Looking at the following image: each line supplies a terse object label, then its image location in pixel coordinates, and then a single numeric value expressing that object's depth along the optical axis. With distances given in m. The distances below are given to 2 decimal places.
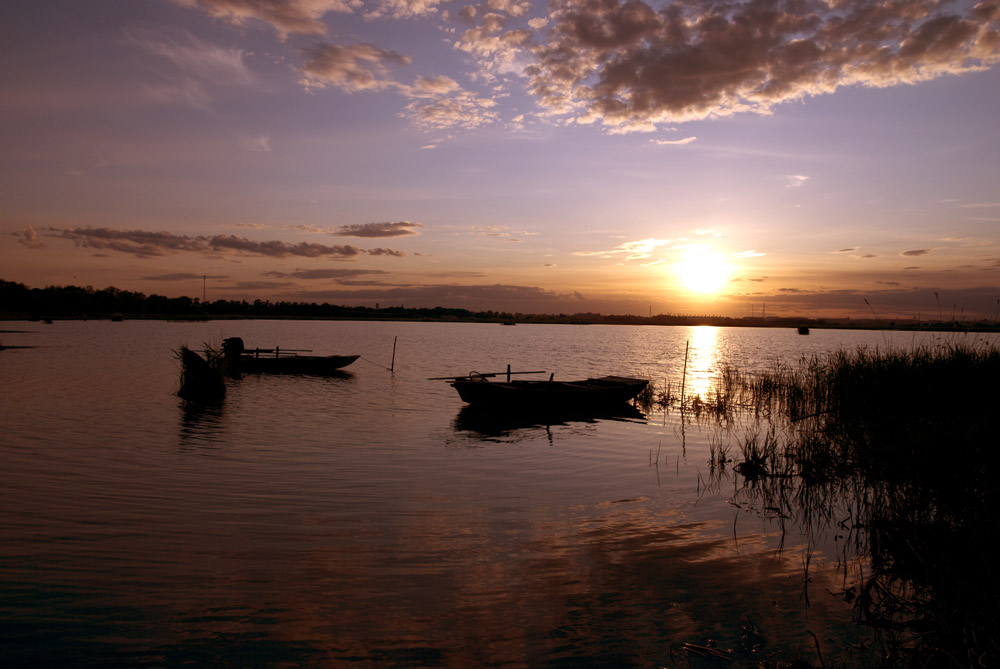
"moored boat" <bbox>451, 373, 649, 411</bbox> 24.73
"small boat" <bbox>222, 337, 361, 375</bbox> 40.78
